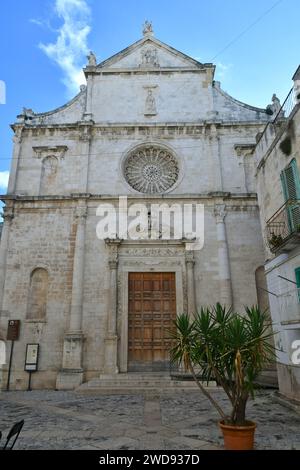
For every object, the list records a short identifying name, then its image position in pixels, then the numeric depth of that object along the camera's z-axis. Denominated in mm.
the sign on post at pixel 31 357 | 12320
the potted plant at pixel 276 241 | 8783
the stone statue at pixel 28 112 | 16062
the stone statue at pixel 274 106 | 15922
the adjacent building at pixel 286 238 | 8531
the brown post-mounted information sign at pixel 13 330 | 12695
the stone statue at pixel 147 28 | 17781
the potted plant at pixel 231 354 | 4907
